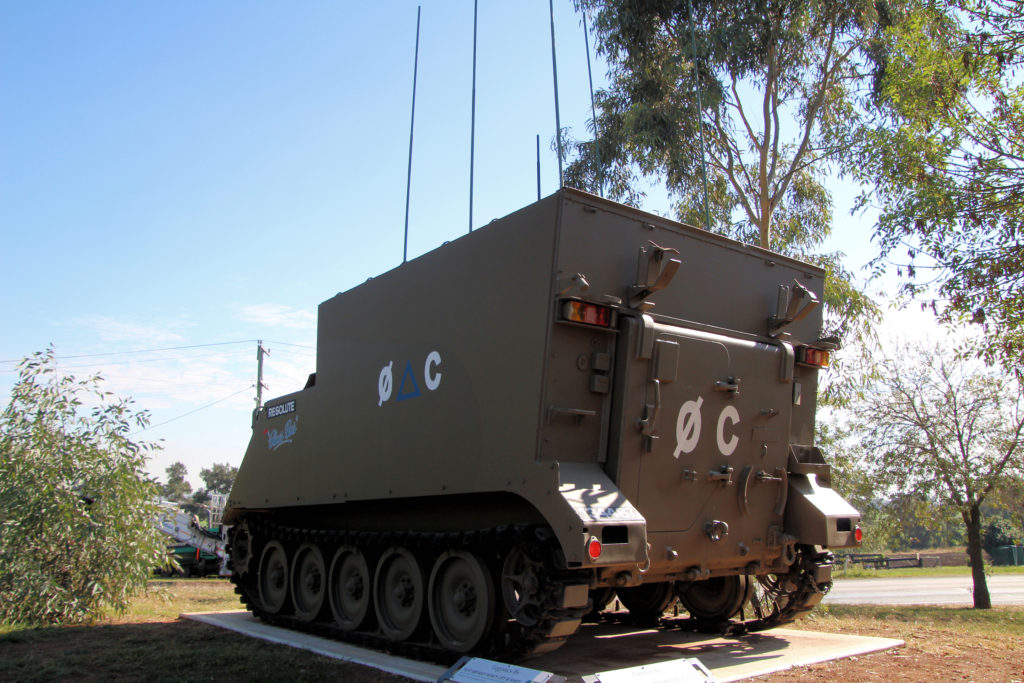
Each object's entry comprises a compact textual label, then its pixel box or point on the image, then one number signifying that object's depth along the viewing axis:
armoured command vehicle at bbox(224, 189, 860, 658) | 6.28
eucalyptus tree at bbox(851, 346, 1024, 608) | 18.31
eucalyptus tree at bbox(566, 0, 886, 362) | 16.50
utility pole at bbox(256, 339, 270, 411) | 29.80
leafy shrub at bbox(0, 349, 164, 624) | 10.20
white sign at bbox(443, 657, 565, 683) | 4.61
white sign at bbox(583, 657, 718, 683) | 4.61
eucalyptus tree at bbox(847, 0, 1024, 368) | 11.27
